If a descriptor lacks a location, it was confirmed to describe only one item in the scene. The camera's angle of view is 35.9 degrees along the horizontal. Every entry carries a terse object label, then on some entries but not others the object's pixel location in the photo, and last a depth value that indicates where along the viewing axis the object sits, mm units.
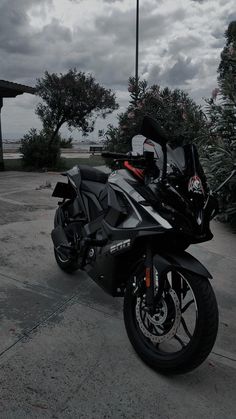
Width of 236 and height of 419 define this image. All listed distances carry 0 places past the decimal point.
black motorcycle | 2004
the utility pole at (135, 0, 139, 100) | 11811
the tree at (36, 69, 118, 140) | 13656
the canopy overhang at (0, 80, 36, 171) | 11289
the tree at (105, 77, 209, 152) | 9195
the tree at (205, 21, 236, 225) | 5073
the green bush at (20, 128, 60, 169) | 13180
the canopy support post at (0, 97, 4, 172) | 12736
